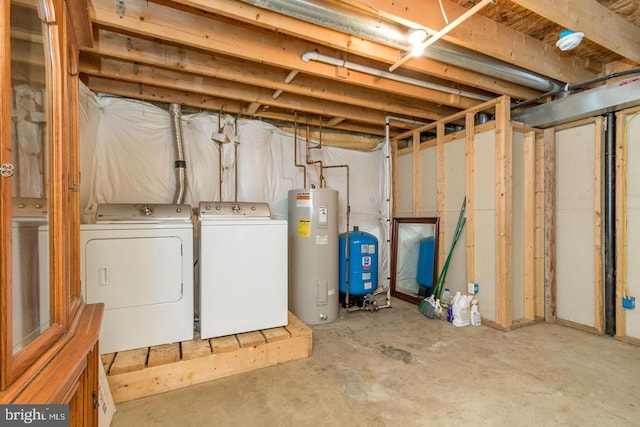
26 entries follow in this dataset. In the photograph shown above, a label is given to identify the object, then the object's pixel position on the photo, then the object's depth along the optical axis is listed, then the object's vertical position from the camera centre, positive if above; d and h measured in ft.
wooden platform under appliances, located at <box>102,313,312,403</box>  6.32 -3.39
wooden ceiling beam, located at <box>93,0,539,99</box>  6.35 +4.12
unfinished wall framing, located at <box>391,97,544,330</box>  10.11 -0.05
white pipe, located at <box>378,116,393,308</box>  13.52 +1.08
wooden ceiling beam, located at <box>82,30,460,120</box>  7.56 +4.09
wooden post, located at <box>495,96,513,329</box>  10.02 -0.08
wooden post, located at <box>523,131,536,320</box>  10.73 -0.52
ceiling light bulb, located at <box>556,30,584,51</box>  6.60 +3.77
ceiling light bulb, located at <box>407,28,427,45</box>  6.51 +3.80
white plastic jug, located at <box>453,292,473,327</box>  10.43 -3.47
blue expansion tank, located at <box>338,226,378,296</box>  12.07 -2.11
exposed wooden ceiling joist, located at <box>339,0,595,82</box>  6.15 +4.23
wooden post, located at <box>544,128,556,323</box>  10.75 -0.31
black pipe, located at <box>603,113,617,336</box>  9.37 -0.44
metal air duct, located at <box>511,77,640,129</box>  8.52 +3.26
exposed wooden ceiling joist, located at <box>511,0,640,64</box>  6.10 +4.24
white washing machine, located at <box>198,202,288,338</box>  7.71 -1.63
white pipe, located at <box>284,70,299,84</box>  8.75 +4.03
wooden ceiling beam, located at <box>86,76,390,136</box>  9.57 +3.99
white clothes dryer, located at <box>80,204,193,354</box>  6.75 -1.48
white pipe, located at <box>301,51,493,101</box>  7.89 +4.00
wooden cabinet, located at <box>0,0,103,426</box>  2.35 -0.09
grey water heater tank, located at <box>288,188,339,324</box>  10.73 -1.55
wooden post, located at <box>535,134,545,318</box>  10.94 -0.53
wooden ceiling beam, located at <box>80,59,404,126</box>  8.51 +4.02
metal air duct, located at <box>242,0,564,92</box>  5.92 +3.99
